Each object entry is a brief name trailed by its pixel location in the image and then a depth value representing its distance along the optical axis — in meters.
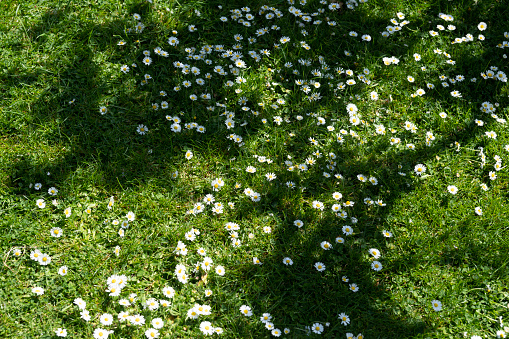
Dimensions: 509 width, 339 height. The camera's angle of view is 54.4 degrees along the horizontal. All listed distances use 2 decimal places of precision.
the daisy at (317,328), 2.97
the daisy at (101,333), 2.81
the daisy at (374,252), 3.32
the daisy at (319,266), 3.21
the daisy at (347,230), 3.40
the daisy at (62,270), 3.04
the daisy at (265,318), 2.97
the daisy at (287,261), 3.21
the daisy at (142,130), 3.82
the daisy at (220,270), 3.14
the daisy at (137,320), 2.88
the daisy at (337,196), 3.57
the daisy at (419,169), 3.79
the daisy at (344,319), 2.99
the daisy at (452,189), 3.69
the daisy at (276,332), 2.91
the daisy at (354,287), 3.14
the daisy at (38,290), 2.94
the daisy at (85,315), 2.86
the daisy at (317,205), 3.52
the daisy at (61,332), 2.78
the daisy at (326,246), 3.31
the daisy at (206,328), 2.90
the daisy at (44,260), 3.07
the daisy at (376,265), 3.25
